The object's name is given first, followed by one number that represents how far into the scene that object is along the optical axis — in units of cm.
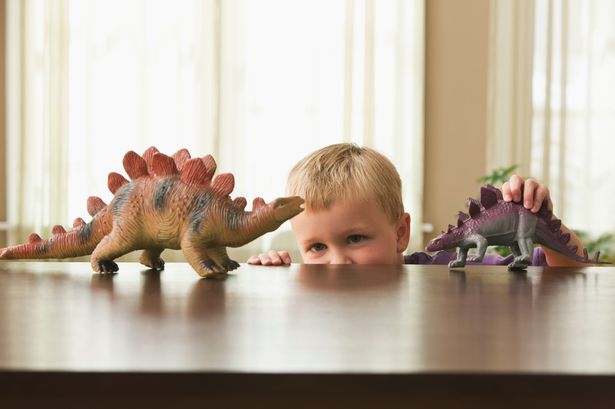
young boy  151
